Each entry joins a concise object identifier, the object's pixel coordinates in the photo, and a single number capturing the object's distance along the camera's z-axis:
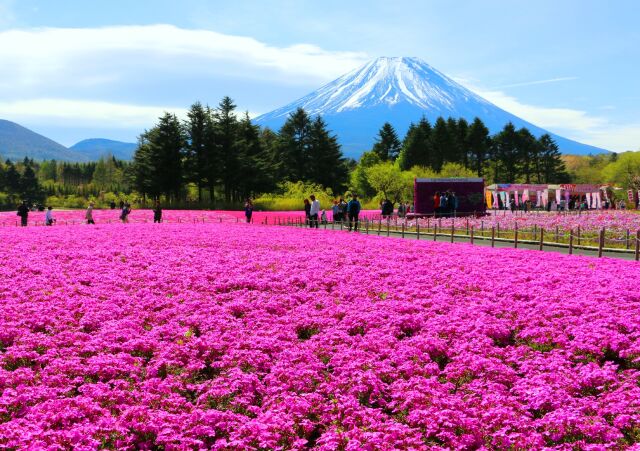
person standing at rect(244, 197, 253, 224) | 42.62
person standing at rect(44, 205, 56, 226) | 39.59
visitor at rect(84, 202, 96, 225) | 40.89
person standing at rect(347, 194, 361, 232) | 33.66
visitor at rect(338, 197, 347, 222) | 39.25
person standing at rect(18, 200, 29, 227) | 39.86
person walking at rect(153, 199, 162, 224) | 42.38
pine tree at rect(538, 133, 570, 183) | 131.00
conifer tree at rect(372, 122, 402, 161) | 128.38
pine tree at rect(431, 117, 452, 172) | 121.44
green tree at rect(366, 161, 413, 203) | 96.81
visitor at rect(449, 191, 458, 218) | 44.56
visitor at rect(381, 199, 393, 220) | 42.06
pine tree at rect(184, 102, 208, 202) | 84.00
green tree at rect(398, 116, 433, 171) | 119.31
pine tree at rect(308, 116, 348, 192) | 101.12
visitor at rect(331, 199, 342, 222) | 40.03
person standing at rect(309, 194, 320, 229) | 37.06
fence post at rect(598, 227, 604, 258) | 22.27
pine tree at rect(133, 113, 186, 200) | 81.75
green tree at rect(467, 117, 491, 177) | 123.06
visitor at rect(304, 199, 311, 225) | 39.59
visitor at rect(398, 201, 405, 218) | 53.47
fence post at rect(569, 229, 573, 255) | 23.42
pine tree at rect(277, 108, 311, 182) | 102.31
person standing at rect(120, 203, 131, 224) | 42.28
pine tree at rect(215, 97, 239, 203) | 83.50
